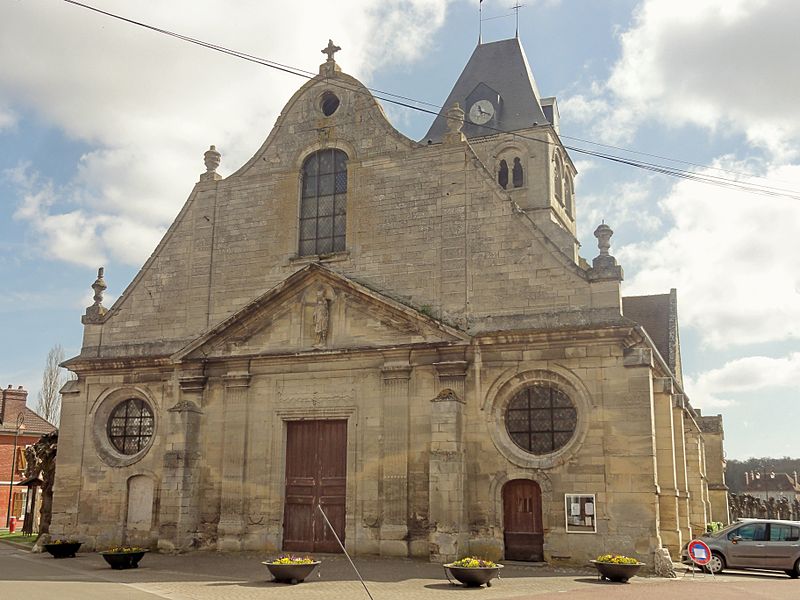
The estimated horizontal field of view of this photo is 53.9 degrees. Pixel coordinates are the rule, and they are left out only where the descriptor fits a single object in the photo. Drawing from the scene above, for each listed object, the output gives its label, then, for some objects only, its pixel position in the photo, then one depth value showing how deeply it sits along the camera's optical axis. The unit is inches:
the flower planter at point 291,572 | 518.9
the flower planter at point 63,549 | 706.8
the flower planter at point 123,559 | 609.3
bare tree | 1879.9
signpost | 493.1
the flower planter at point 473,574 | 501.7
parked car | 611.8
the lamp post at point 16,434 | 1427.2
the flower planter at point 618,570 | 532.4
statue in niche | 738.2
